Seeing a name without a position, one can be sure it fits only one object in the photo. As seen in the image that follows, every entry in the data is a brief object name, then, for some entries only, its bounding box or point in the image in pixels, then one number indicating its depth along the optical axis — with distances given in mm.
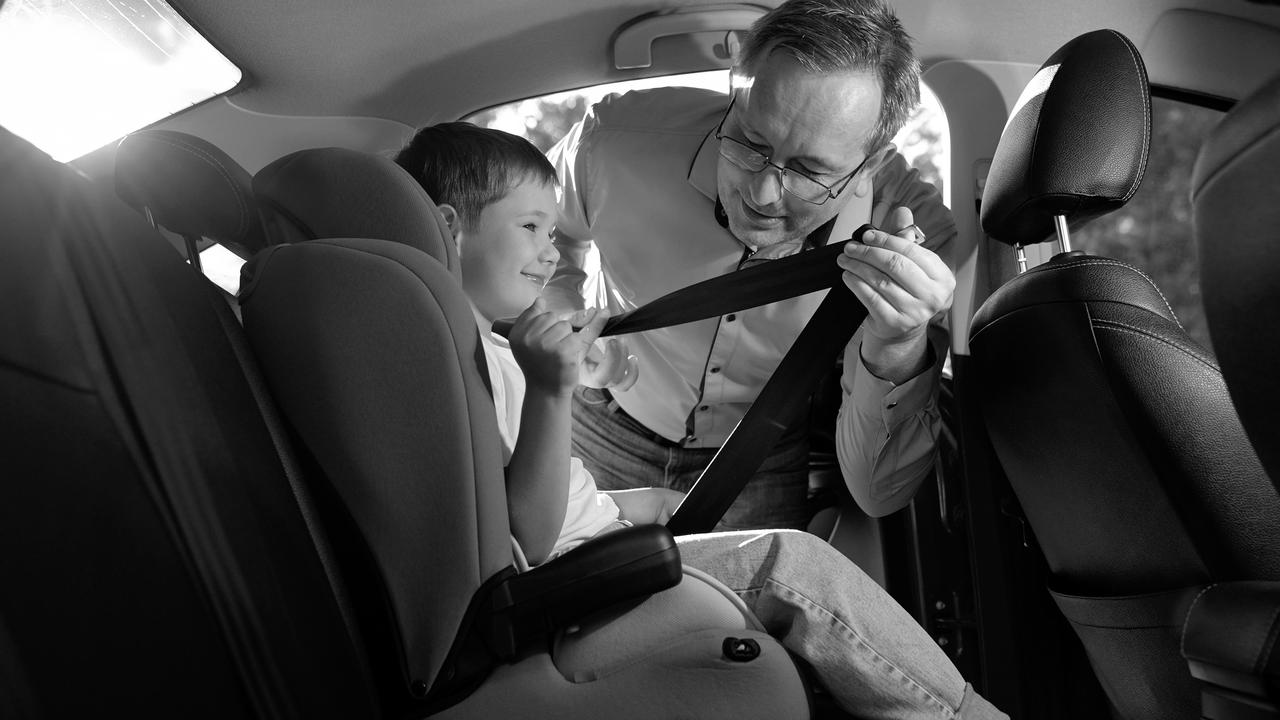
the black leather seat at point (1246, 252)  756
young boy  1177
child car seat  944
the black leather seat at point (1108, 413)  1106
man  1551
